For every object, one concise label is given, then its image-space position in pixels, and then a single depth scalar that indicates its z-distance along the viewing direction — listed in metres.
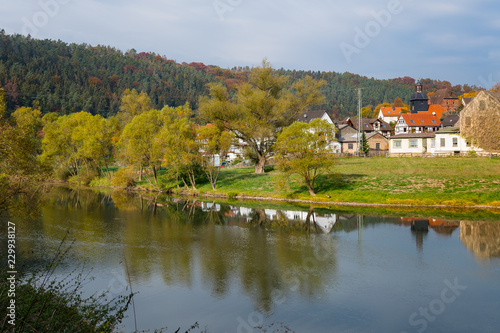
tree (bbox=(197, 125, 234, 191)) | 49.09
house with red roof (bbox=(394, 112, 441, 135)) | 99.88
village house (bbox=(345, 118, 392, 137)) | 104.91
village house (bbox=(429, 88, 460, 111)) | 135.75
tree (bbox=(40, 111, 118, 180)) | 60.66
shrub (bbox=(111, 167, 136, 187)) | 57.72
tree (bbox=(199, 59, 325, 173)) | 56.00
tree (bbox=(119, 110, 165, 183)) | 54.19
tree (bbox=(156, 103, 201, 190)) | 49.28
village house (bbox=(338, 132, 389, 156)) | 83.86
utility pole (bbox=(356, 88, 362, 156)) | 69.68
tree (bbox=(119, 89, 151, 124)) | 78.12
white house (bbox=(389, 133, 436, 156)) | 68.75
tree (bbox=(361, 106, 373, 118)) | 148.41
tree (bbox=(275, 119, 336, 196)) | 40.44
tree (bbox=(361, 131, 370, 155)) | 74.81
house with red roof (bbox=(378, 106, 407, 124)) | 132.62
